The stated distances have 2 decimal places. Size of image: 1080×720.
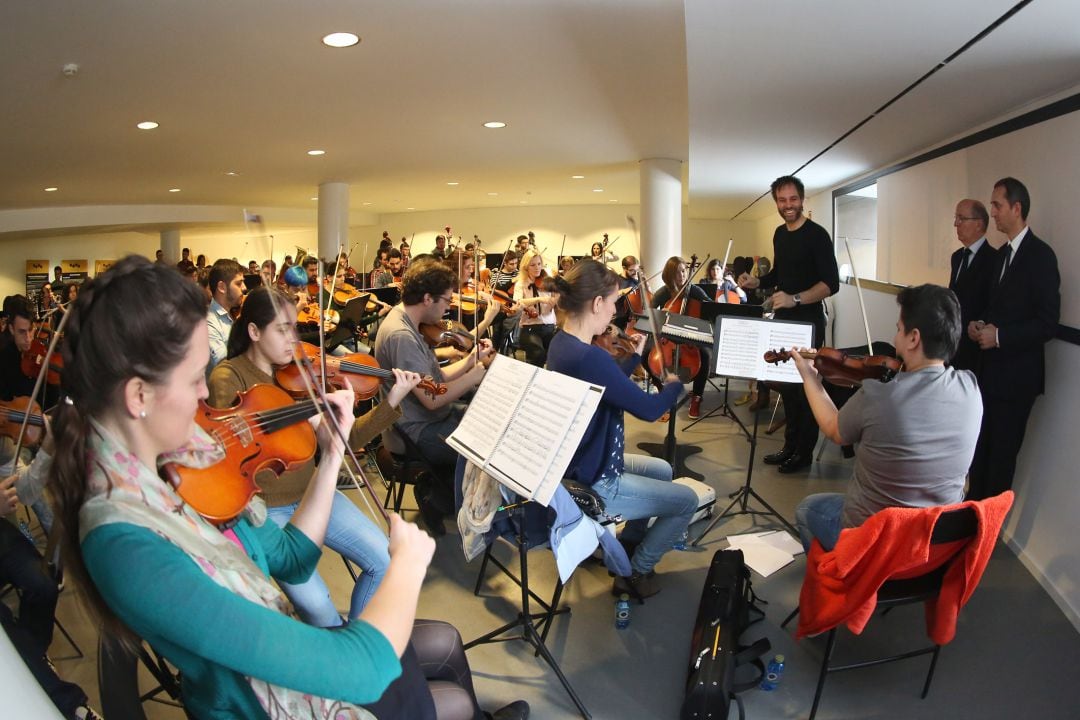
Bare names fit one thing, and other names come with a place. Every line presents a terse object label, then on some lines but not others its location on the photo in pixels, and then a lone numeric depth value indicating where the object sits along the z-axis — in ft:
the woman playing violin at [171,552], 2.85
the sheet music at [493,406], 6.64
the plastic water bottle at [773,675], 7.34
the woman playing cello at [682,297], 17.61
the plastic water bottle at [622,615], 8.50
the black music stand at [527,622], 6.95
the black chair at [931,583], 5.97
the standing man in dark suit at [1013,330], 9.39
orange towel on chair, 5.90
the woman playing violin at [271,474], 6.94
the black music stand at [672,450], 12.34
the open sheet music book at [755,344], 10.29
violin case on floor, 6.59
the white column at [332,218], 31.23
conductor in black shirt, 13.17
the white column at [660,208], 25.95
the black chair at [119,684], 4.14
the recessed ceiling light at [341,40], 11.07
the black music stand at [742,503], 10.62
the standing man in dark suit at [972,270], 10.55
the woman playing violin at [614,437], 7.98
